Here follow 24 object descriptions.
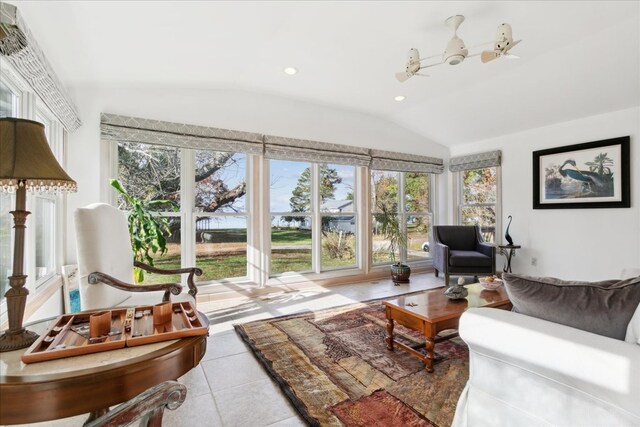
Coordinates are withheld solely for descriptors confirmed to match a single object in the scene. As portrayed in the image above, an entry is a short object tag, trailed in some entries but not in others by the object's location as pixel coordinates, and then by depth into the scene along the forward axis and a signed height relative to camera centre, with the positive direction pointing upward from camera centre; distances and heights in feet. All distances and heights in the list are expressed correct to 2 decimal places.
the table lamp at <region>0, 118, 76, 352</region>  3.48 +0.50
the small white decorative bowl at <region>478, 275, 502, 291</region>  9.35 -2.19
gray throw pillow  3.69 -1.17
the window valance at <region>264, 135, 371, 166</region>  13.57 +3.09
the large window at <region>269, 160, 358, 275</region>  14.55 -0.05
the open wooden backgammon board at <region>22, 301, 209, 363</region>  3.27 -1.40
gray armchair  14.80 -1.97
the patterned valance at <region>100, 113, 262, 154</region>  10.68 +3.19
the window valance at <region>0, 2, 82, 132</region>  4.60 +3.05
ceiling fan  7.87 +4.53
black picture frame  12.60 +1.64
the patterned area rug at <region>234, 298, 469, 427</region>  5.52 -3.58
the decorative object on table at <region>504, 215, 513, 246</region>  15.49 -1.19
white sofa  3.17 -1.93
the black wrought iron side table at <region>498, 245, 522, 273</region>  15.31 -2.08
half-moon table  2.70 -1.54
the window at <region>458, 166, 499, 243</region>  17.33 +0.87
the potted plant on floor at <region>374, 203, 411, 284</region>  15.74 -1.13
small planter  15.65 -3.05
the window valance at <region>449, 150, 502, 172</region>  16.60 +3.03
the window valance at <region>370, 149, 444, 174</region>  16.60 +3.02
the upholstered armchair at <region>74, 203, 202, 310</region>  6.01 -0.97
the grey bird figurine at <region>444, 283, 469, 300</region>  8.19 -2.14
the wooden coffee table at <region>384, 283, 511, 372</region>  6.89 -2.35
